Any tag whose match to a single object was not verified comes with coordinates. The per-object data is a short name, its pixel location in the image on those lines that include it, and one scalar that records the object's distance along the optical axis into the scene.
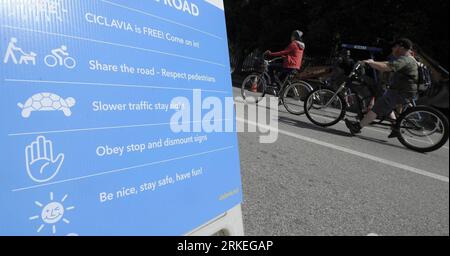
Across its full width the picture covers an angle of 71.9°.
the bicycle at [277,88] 6.40
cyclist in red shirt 6.12
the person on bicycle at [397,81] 4.84
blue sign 0.74
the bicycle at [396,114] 4.98
